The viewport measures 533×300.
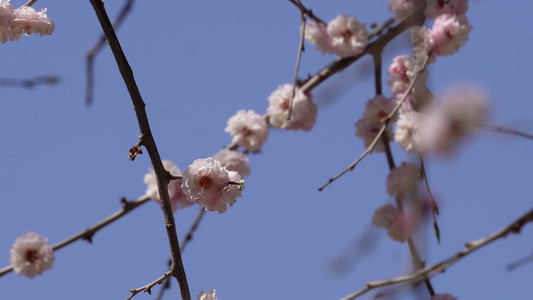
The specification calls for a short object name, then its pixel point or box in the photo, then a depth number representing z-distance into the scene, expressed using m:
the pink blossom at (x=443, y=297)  3.92
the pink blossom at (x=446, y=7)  4.96
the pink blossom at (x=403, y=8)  5.34
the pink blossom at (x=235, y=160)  5.45
